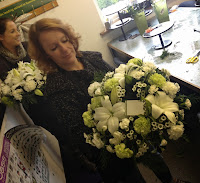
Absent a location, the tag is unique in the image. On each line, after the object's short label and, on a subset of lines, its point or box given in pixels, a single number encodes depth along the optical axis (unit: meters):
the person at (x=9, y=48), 1.02
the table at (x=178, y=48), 1.16
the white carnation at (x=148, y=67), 0.87
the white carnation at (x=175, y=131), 0.74
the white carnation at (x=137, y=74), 0.84
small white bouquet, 1.02
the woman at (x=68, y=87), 0.92
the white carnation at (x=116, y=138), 0.79
